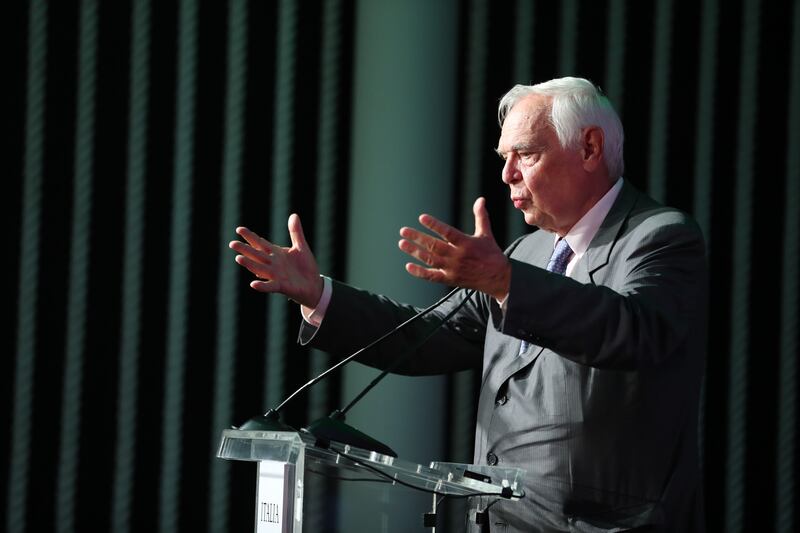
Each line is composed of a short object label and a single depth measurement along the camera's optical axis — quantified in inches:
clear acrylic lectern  280.7
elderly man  284.3
